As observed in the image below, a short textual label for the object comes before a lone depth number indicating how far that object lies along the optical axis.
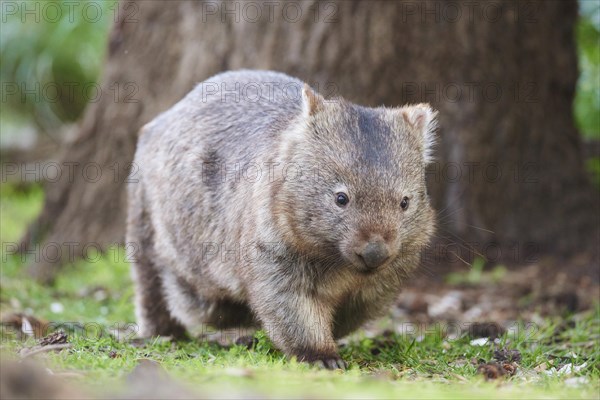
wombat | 10.32
